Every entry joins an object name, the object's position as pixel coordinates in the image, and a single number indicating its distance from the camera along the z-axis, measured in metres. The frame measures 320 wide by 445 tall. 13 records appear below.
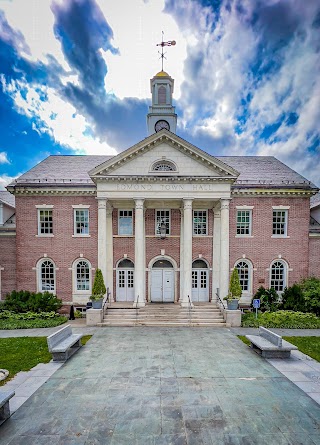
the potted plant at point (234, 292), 15.16
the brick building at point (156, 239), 18.25
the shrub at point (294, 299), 16.39
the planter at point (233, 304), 15.13
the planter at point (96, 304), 15.09
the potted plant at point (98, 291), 15.10
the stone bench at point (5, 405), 5.73
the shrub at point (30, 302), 16.36
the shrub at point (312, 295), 16.27
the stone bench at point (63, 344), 9.30
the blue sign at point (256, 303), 15.03
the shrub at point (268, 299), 17.00
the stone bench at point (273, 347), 9.64
